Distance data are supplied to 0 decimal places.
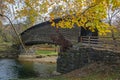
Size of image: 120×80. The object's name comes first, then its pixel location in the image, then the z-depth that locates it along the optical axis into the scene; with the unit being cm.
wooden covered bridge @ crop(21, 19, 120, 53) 1359
